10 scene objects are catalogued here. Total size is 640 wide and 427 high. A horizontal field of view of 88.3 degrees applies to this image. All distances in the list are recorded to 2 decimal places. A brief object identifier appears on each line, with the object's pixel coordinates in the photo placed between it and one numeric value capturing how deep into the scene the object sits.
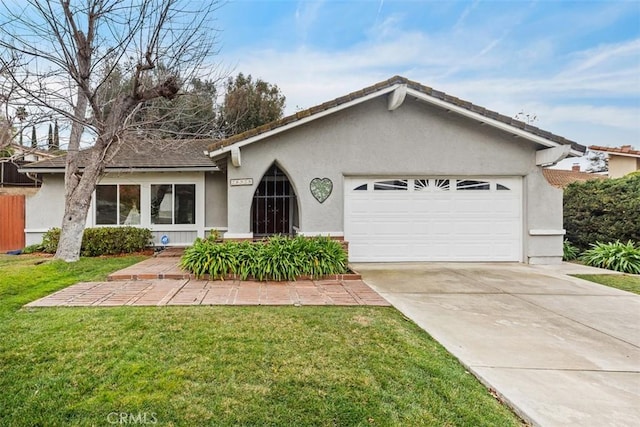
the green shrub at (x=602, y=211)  10.02
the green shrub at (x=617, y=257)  9.02
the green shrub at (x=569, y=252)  10.93
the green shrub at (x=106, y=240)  10.97
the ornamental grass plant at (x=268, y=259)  7.30
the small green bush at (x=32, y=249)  11.60
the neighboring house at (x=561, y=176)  19.91
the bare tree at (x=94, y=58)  7.85
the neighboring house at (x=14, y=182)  20.62
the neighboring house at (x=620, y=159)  16.41
